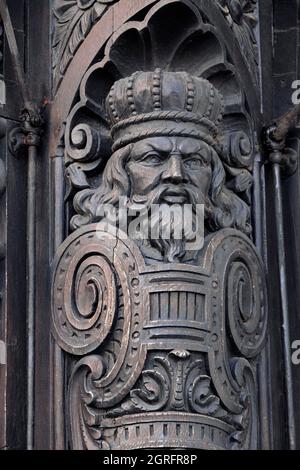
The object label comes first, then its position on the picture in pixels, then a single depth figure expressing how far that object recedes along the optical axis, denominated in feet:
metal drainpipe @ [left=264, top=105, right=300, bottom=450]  19.09
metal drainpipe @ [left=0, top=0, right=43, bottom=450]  19.09
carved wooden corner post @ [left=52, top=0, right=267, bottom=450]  18.46
